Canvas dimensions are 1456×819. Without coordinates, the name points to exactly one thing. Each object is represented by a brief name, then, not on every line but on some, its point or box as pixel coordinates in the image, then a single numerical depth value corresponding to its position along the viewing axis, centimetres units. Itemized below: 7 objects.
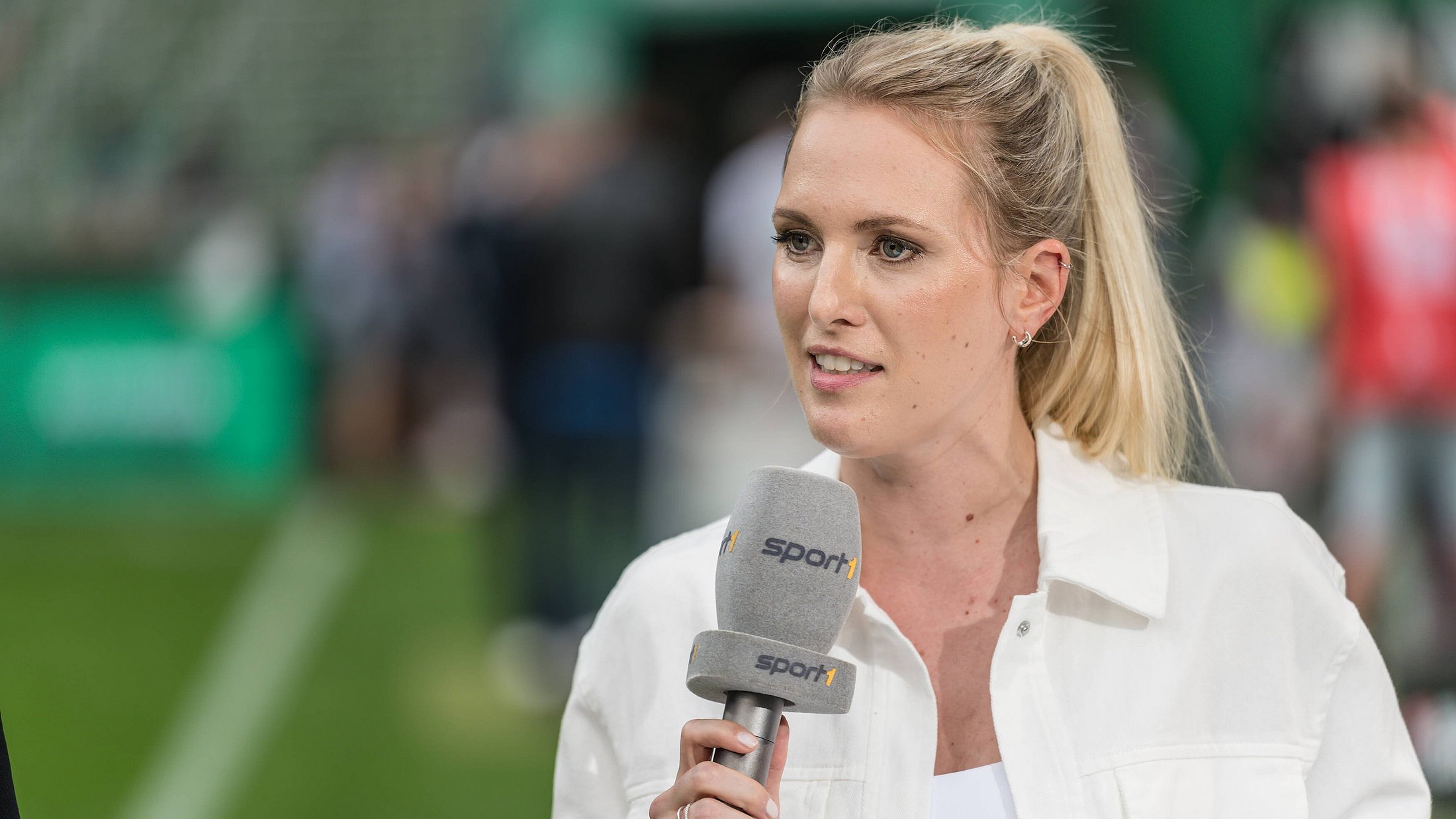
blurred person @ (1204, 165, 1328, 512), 1588
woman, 533
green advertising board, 2611
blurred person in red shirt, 1411
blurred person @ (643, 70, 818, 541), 1687
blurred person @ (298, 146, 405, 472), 2622
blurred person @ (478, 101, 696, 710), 1630
